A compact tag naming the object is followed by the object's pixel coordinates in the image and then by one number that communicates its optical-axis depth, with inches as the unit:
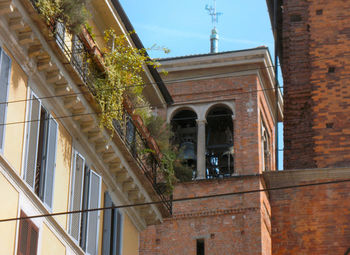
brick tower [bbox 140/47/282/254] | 1357.0
